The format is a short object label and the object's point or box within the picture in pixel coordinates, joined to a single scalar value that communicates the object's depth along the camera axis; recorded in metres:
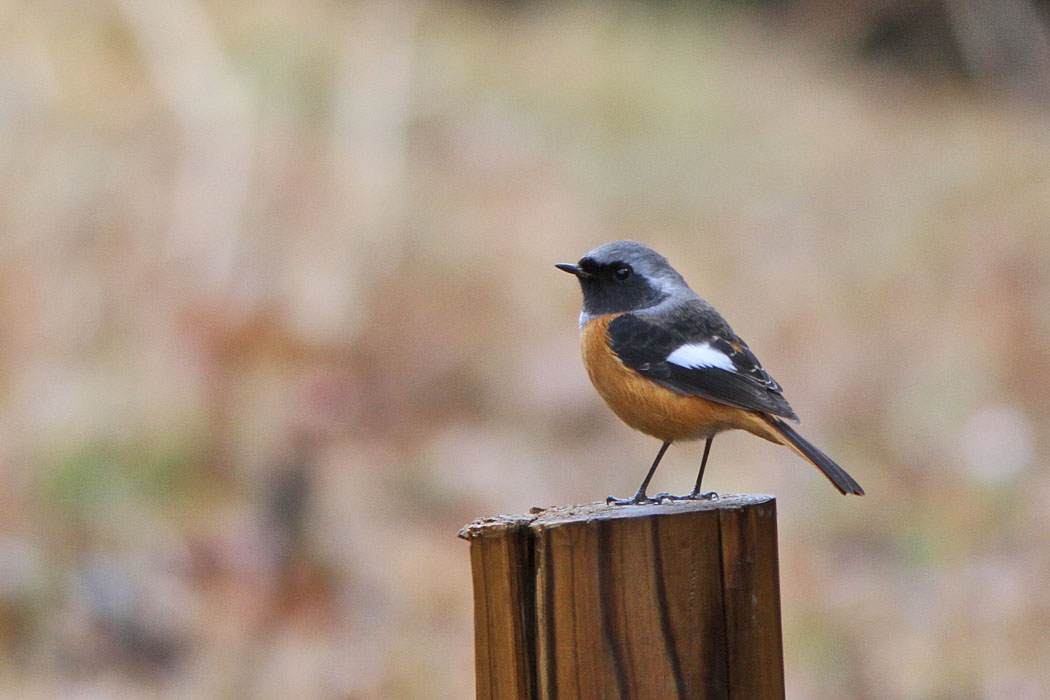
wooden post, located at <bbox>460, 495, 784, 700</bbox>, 4.33
